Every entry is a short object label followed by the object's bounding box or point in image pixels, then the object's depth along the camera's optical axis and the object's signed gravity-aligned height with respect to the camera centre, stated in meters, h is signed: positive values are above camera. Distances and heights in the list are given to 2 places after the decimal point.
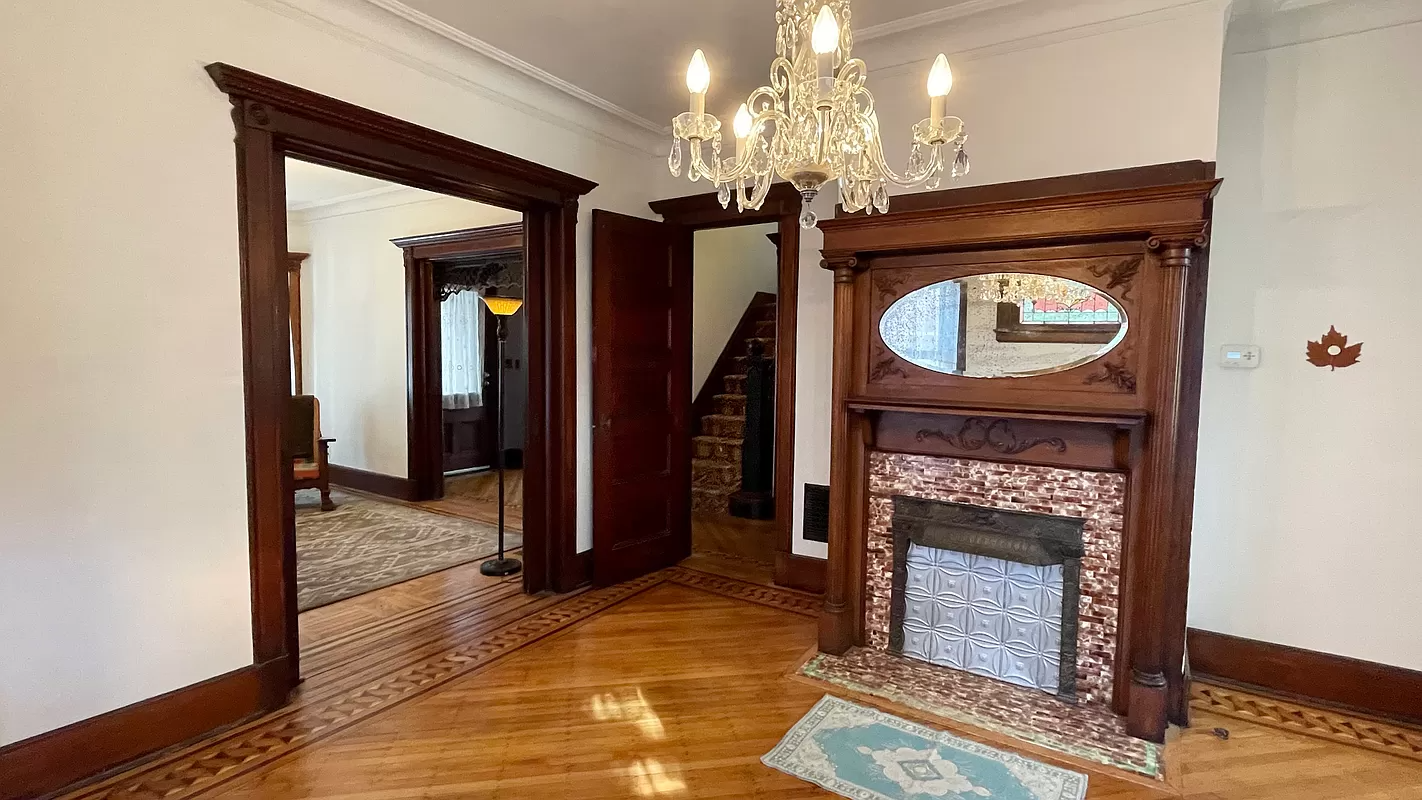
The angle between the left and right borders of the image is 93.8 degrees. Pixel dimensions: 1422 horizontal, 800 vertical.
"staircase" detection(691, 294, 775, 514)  6.08 -0.54
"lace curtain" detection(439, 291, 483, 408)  7.76 +0.19
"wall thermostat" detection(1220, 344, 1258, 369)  2.87 +0.07
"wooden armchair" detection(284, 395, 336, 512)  5.59 -0.67
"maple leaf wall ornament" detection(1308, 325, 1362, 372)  2.70 +0.08
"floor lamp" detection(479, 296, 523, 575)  4.23 +0.21
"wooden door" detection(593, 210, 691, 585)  3.97 -0.20
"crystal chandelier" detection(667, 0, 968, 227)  1.68 +0.64
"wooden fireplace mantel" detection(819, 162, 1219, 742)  2.42 -0.02
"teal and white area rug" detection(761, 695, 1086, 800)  2.18 -1.37
